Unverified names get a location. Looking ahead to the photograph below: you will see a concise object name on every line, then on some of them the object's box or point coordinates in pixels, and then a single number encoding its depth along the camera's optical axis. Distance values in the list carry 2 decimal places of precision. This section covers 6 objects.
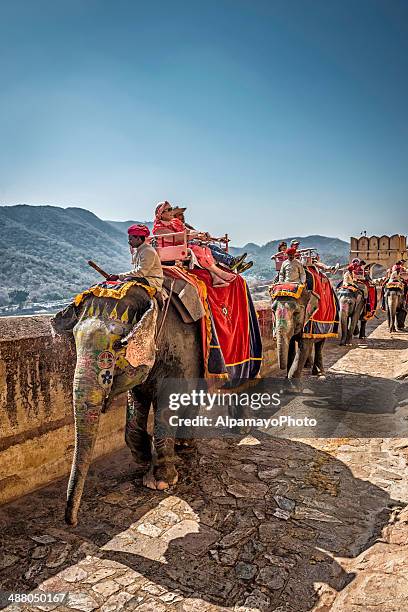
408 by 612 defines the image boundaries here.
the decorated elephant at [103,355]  3.23
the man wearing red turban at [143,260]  3.84
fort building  48.44
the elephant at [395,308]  15.79
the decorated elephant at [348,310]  13.20
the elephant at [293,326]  7.20
